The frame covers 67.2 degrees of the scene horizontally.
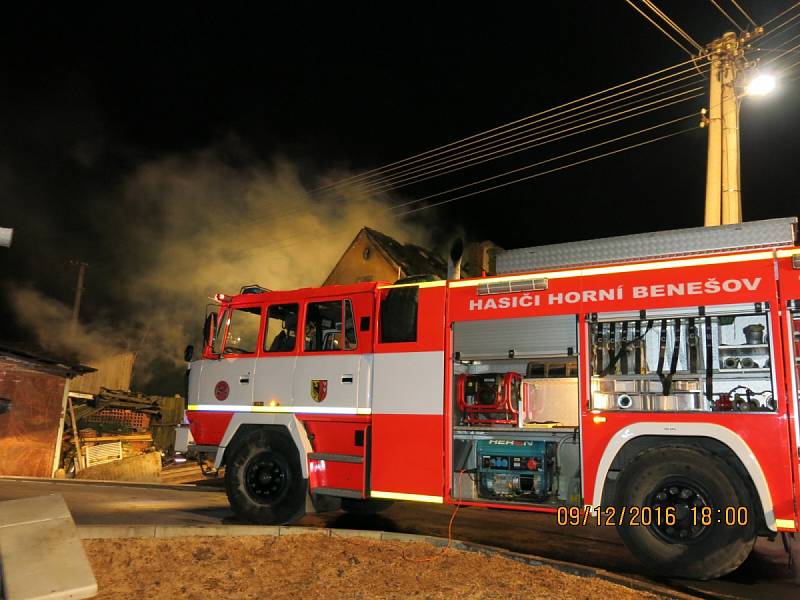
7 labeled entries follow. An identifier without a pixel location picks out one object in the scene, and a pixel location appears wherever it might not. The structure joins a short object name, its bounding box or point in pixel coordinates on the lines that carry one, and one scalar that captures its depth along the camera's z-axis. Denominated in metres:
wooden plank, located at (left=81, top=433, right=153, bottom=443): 18.28
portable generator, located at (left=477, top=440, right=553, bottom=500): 6.04
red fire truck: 5.20
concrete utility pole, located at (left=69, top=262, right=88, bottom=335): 27.61
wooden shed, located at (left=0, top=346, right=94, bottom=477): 15.26
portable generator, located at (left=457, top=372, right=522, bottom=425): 6.40
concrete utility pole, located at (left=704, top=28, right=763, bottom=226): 11.00
